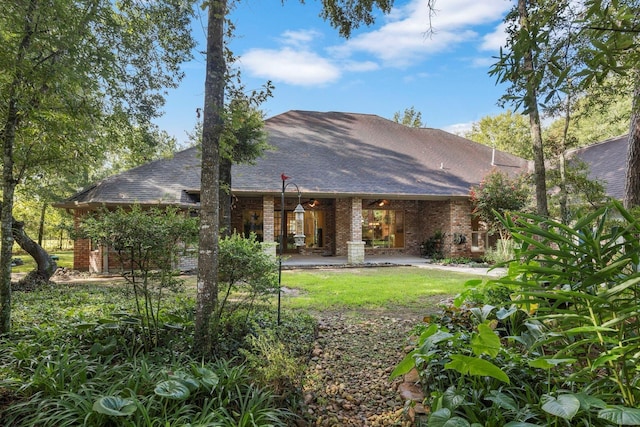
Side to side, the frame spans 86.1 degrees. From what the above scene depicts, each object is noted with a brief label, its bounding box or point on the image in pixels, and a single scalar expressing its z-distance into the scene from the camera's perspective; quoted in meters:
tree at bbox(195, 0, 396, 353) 3.32
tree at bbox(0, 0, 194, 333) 3.26
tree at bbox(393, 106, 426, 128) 30.45
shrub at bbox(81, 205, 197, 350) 3.25
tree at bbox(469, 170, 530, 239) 12.28
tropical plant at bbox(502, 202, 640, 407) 1.60
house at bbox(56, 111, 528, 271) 11.59
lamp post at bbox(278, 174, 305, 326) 5.40
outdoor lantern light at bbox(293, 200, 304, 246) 5.41
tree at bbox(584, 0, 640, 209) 1.95
